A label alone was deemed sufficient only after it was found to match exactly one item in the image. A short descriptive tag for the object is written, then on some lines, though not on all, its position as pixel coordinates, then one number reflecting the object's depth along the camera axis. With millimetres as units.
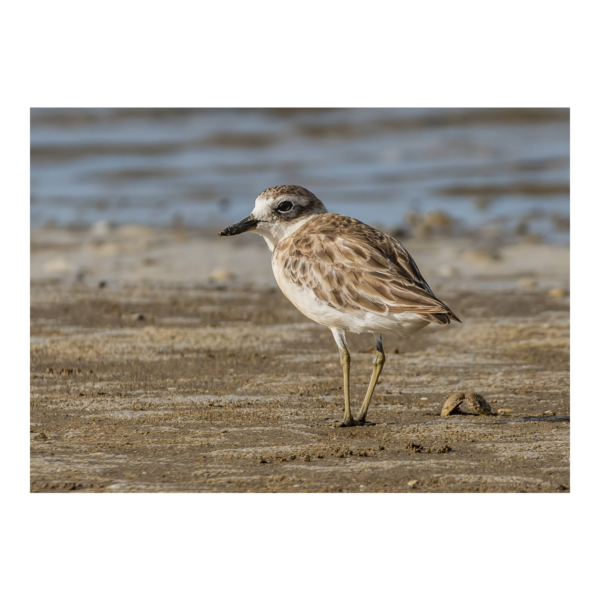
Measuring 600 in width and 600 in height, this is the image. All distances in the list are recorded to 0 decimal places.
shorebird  9828
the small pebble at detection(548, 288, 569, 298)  16953
